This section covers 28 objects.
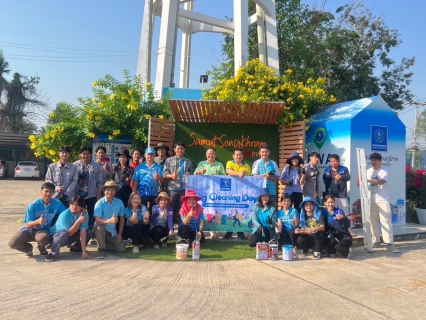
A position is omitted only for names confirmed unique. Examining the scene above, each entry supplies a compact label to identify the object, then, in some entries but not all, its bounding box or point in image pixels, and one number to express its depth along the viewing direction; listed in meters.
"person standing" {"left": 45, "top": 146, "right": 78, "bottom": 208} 6.46
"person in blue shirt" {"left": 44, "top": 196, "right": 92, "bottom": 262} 5.64
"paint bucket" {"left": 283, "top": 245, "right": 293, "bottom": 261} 5.89
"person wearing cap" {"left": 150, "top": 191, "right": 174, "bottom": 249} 6.42
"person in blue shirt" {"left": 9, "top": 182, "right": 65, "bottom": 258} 5.60
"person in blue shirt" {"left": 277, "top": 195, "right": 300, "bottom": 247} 6.27
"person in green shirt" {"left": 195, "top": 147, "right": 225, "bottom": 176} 7.19
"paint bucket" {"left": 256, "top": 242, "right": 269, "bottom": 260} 5.90
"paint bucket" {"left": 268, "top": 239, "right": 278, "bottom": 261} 5.90
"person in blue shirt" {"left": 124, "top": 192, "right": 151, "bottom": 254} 6.30
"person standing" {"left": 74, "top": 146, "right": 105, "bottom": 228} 6.76
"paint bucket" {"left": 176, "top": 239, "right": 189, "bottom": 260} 5.80
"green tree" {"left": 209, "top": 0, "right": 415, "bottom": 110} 14.64
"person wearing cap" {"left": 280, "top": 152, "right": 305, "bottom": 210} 7.13
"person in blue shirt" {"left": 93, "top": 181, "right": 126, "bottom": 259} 5.91
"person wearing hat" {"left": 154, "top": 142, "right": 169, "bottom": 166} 7.56
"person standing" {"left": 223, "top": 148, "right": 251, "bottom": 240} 7.06
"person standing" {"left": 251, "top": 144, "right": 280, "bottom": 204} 7.13
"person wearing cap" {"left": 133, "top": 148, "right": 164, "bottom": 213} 6.85
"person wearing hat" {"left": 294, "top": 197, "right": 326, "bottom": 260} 6.06
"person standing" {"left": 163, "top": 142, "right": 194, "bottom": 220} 7.12
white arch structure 13.82
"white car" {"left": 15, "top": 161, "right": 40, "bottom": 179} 26.88
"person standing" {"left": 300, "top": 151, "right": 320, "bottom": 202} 7.37
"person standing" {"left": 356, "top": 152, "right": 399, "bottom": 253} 6.81
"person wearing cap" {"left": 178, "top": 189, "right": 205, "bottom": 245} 6.36
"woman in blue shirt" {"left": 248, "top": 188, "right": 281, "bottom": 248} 6.36
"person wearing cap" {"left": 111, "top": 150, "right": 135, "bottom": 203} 7.12
